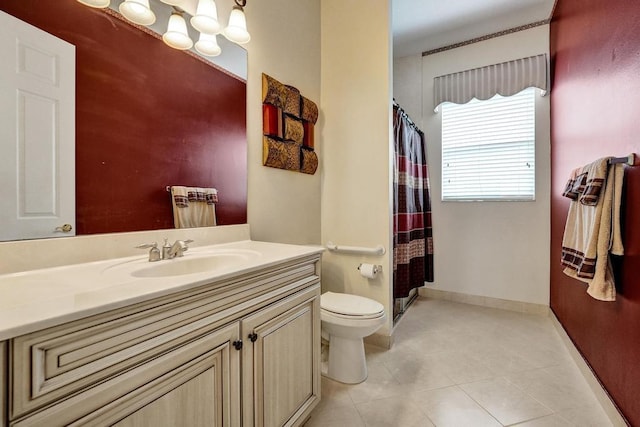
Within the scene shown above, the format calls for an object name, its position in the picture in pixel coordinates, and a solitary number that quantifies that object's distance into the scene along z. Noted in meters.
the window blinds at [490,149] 2.75
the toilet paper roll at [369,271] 2.04
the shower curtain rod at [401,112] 2.24
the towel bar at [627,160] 1.22
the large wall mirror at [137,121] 1.01
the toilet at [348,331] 1.61
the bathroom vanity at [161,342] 0.54
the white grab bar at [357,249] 2.08
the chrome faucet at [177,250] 1.16
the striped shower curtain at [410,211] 2.28
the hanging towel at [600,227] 1.28
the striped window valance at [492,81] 2.63
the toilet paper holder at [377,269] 2.05
